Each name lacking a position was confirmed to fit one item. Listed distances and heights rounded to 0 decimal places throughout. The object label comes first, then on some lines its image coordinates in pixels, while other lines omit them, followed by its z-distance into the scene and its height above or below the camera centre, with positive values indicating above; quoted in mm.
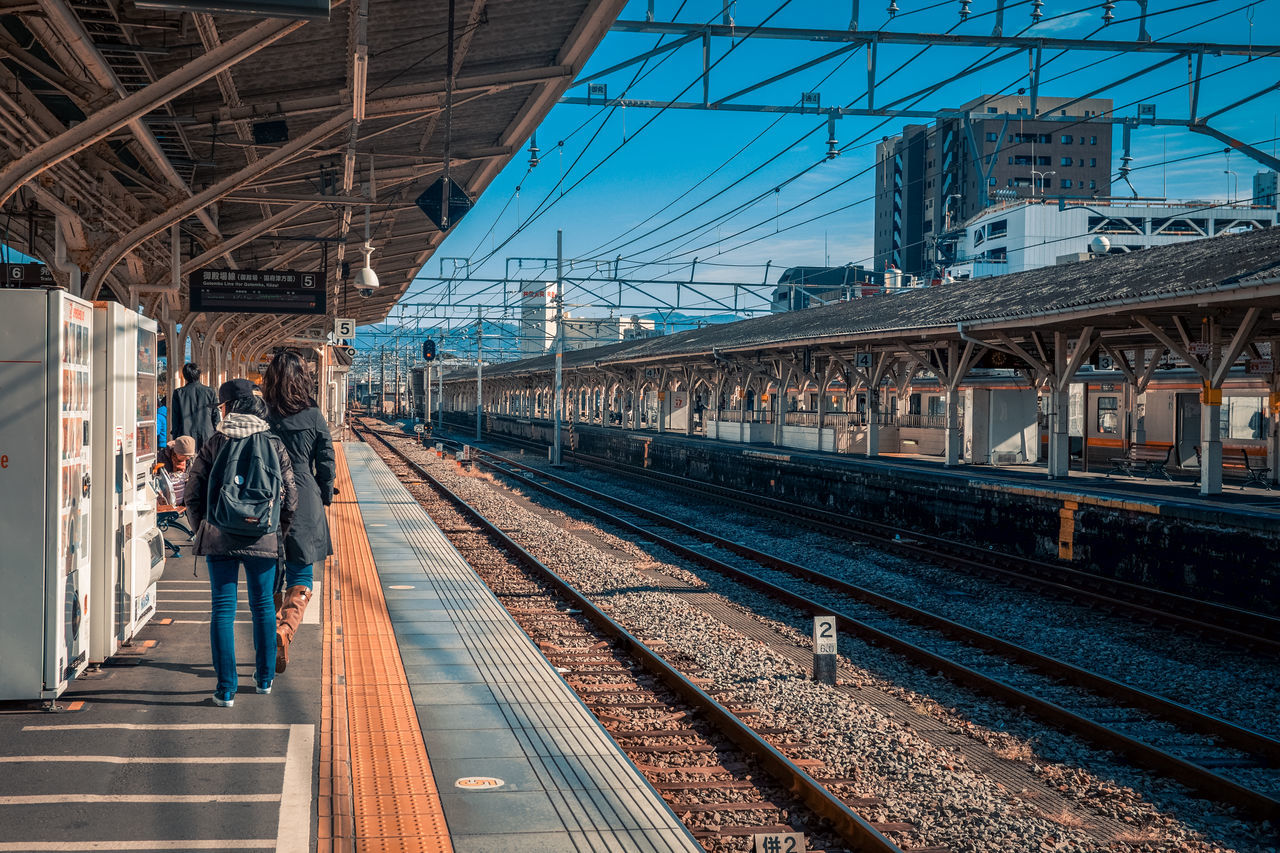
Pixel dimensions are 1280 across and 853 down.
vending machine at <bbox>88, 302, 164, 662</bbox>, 5238 -402
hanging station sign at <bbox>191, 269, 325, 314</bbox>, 14320 +1614
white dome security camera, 14033 +1779
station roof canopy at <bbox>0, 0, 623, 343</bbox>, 6578 +2565
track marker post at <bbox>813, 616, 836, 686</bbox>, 7275 -1707
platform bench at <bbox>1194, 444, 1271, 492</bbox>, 16109 -891
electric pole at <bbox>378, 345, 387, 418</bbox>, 87162 +1458
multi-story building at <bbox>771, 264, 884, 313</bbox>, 77744 +11608
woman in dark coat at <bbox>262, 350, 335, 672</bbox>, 5312 -284
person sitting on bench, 7746 -577
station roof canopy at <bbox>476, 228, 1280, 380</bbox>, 11820 +1506
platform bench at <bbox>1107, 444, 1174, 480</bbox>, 18094 -870
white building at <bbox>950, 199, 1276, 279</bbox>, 61000 +11467
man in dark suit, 9289 -20
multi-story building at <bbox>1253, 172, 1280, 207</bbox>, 71250 +16210
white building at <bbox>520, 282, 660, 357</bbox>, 62972 +7811
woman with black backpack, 4723 -473
